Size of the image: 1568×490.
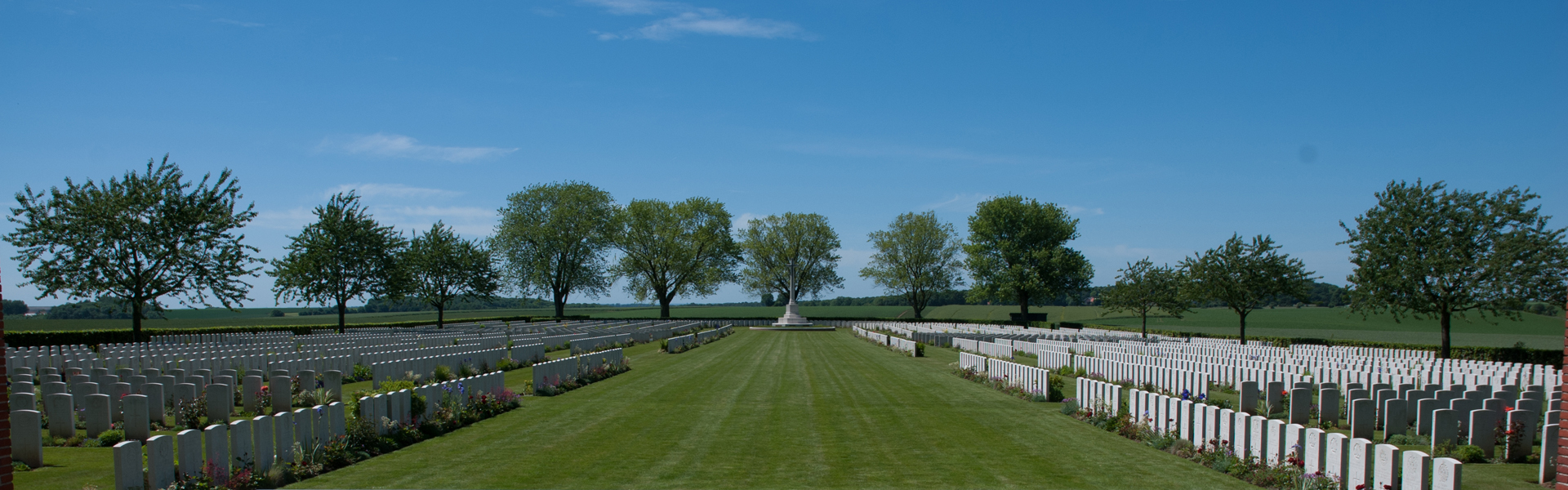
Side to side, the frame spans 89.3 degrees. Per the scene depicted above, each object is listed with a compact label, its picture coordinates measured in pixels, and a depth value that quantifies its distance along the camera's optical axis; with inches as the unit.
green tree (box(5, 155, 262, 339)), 1278.3
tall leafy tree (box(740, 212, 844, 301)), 3152.1
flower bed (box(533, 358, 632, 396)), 639.8
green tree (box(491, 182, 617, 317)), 2683.1
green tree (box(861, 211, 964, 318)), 3068.4
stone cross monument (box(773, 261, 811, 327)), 2412.6
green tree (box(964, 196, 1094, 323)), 2645.2
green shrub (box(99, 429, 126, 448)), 392.8
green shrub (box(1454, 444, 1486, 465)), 360.2
